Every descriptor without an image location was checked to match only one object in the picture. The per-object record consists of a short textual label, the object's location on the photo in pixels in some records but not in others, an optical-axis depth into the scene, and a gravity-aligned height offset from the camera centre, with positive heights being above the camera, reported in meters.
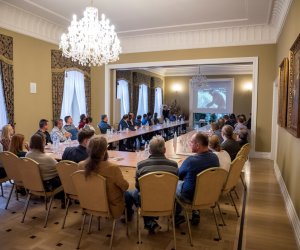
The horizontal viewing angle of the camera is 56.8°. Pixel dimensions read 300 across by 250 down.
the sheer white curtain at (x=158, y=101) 13.77 +0.22
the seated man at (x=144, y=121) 10.34 -0.58
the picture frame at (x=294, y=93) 3.22 +0.18
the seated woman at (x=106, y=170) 2.62 -0.62
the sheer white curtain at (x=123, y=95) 10.37 +0.41
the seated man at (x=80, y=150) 3.39 -0.56
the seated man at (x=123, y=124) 8.18 -0.55
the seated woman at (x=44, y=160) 3.36 -0.68
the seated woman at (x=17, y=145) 3.87 -0.58
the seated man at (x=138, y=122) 9.59 -0.58
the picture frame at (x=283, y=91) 4.46 +0.26
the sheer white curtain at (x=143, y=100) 12.19 +0.24
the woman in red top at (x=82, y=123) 7.16 -0.46
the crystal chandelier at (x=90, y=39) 4.29 +1.05
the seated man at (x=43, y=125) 5.23 -0.39
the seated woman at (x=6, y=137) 4.27 -0.51
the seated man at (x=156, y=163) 2.77 -0.58
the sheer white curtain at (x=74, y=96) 7.82 +0.25
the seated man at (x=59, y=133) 5.83 -0.60
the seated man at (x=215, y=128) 6.01 -0.48
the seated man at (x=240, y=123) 7.32 -0.46
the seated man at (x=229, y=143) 4.38 -0.59
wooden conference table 3.77 -0.74
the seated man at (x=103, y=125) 7.48 -0.54
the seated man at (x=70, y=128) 6.54 -0.54
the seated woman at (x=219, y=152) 3.56 -0.60
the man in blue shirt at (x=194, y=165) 2.92 -0.63
